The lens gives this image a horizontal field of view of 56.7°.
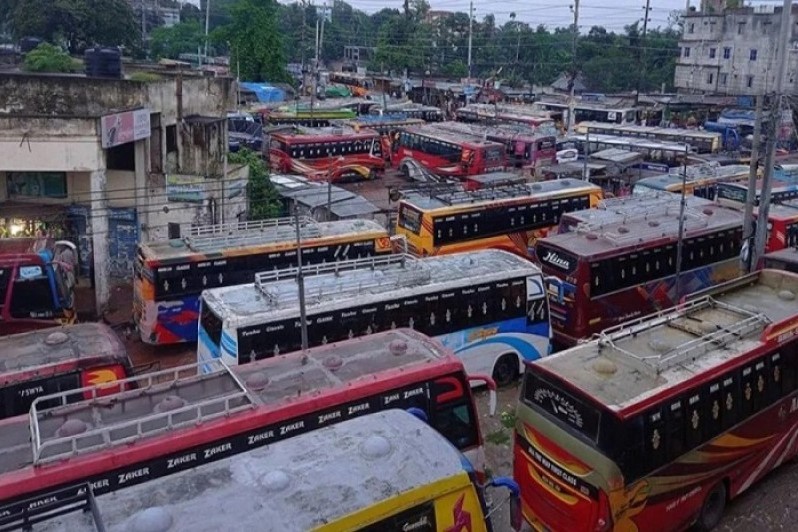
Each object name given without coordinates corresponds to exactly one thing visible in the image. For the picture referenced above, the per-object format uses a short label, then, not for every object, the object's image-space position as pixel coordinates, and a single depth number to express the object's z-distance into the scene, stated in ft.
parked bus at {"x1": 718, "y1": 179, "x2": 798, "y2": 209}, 85.76
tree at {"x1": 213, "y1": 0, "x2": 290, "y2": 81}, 187.01
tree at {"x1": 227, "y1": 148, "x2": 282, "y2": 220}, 87.97
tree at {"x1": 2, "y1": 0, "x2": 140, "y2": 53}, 154.92
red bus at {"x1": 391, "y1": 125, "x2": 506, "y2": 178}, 117.19
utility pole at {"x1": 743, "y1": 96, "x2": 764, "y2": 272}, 55.26
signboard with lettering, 62.03
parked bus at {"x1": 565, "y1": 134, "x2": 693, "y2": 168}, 125.59
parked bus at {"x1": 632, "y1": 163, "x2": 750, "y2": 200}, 91.97
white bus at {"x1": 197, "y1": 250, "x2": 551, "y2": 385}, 41.55
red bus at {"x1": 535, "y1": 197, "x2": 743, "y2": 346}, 54.03
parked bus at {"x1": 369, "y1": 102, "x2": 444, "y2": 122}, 176.08
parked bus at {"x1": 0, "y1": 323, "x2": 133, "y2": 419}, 34.96
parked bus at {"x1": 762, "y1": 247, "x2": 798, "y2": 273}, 51.62
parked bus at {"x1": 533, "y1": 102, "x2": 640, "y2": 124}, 183.62
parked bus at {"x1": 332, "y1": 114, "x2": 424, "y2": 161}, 141.49
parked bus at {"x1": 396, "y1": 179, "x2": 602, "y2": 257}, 68.80
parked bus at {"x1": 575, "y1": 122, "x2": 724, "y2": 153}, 146.20
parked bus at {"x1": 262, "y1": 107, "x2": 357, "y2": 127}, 151.02
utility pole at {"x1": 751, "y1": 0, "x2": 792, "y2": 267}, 52.95
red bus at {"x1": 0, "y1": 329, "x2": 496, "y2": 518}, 25.68
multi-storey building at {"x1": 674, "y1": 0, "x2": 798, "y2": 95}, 195.62
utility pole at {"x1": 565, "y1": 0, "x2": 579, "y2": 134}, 138.12
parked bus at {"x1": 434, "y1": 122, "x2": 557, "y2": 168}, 128.67
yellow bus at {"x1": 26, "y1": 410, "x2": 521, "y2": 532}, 19.29
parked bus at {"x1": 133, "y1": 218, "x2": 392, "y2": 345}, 53.88
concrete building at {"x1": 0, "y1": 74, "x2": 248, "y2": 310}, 66.95
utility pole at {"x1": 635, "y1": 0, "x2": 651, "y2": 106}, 236.92
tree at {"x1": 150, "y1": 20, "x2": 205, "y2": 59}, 232.73
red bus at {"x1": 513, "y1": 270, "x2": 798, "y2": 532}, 28.63
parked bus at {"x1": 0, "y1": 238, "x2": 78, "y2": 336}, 48.85
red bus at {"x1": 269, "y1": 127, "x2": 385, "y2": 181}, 119.24
